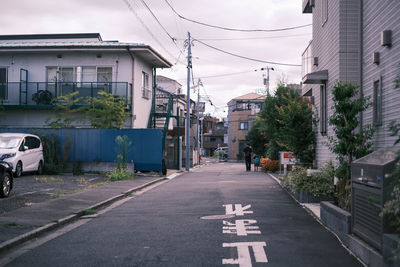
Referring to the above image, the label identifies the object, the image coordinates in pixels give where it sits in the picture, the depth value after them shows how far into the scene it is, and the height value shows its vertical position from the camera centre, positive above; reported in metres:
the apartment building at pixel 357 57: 9.50 +2.47
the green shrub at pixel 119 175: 18.92 -1.14
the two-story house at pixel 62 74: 25.30 +4.14
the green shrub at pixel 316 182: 11.48 -0.81
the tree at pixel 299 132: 19.02 +0.79
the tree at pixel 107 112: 23.24 +1.80
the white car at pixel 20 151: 17.53 -0.18
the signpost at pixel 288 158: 20.73 -0.35
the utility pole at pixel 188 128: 30.51 +1.41
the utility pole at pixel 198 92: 52.72 +6.65
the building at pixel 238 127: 68.06 +3.42
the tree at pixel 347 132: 9.81 +0.41
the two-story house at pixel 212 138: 92.00 +2.25
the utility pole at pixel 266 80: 57.59 +9.02
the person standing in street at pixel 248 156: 29.75 -0.41
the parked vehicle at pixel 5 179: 11.66 -0.86
